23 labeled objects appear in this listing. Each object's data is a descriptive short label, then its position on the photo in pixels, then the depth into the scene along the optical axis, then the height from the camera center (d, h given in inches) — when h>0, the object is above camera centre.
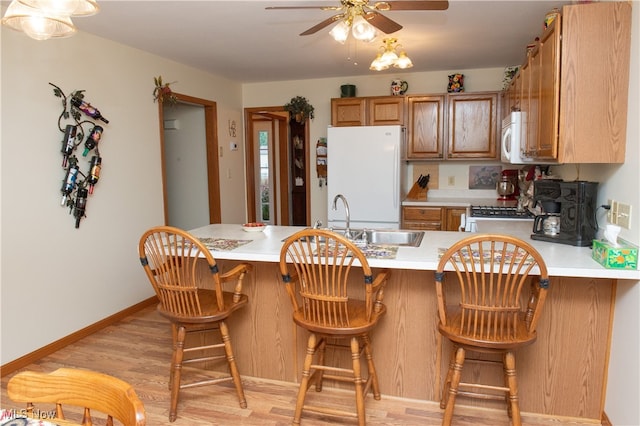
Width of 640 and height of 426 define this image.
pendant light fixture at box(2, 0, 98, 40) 57.5 +21.4
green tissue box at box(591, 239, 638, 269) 74.1 -14.7
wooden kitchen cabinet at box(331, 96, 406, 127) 189.3 +25.5
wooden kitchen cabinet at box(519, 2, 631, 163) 79.5 +15.4
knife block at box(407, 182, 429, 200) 197.5 -9.6
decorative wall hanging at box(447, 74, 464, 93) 187.0 +35.8
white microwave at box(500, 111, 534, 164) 116.7 +8.2
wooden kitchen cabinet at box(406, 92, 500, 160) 181.3 +17.8
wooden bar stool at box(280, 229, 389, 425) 77.8 -25.8
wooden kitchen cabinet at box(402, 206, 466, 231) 177.3 -18.9
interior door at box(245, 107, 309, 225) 275.4 +3.8
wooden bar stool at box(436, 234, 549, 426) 70.8 -25.9
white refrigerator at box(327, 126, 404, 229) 173.6 -0.7
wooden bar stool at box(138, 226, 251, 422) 86.7 -25.9
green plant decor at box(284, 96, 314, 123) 211.8 +29.8
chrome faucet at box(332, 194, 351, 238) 106.8 -14.7
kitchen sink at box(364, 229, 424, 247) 112.9 -16.6
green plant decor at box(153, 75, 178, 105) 162.9 +30.0
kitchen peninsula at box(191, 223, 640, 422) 85.1 -33.7
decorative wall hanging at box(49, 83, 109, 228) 126.1 +7.2
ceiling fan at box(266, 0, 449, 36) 84.9 +31.4
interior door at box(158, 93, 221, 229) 203.5 +2.6
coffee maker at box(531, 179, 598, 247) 89.6 -9.2
